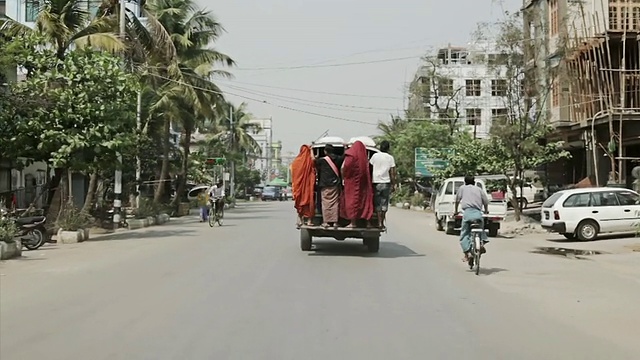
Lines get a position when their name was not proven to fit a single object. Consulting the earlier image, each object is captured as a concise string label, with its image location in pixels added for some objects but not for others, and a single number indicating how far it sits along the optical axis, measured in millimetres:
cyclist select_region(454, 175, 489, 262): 13352
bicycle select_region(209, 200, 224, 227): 28109
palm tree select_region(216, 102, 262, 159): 67125
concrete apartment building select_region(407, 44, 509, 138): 55750
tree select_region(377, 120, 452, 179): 52062
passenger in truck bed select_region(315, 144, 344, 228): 15453
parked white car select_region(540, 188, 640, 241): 21234
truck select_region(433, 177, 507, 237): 24078
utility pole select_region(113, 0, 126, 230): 26844
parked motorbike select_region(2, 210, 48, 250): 17753
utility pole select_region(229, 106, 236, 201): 61234
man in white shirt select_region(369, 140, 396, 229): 15451
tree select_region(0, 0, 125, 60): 22859
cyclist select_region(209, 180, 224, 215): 28188
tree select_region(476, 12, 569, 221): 28750
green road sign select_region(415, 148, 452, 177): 47656
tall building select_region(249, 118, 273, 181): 137050
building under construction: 29219
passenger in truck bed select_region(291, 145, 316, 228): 15461
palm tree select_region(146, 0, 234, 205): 36750
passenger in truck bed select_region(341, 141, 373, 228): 15141
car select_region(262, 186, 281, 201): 82688
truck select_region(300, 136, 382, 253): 15594
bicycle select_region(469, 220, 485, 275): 13102
